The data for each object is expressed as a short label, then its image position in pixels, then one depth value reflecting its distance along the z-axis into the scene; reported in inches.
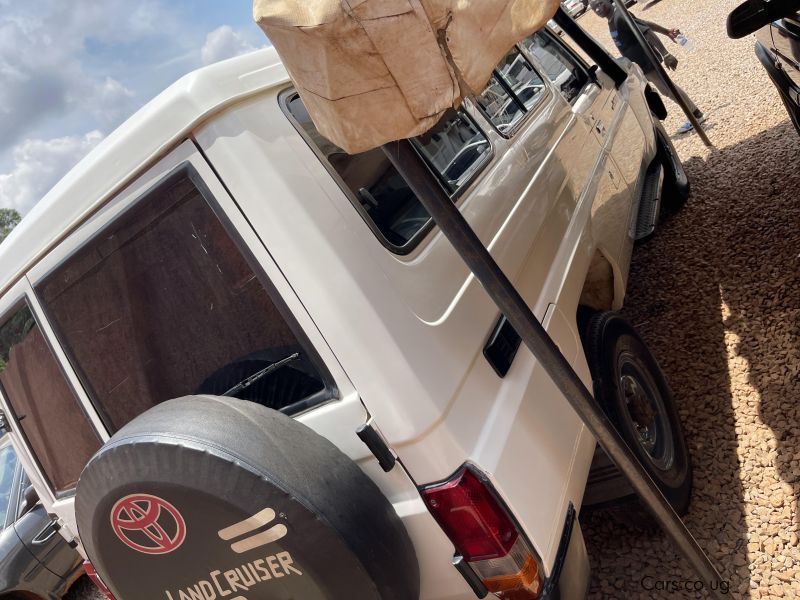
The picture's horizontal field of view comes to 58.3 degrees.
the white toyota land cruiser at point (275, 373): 68.0
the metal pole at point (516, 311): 62.7
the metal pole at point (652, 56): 224.9
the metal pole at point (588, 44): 187.0
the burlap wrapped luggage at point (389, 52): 51.9
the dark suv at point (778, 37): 121.3
